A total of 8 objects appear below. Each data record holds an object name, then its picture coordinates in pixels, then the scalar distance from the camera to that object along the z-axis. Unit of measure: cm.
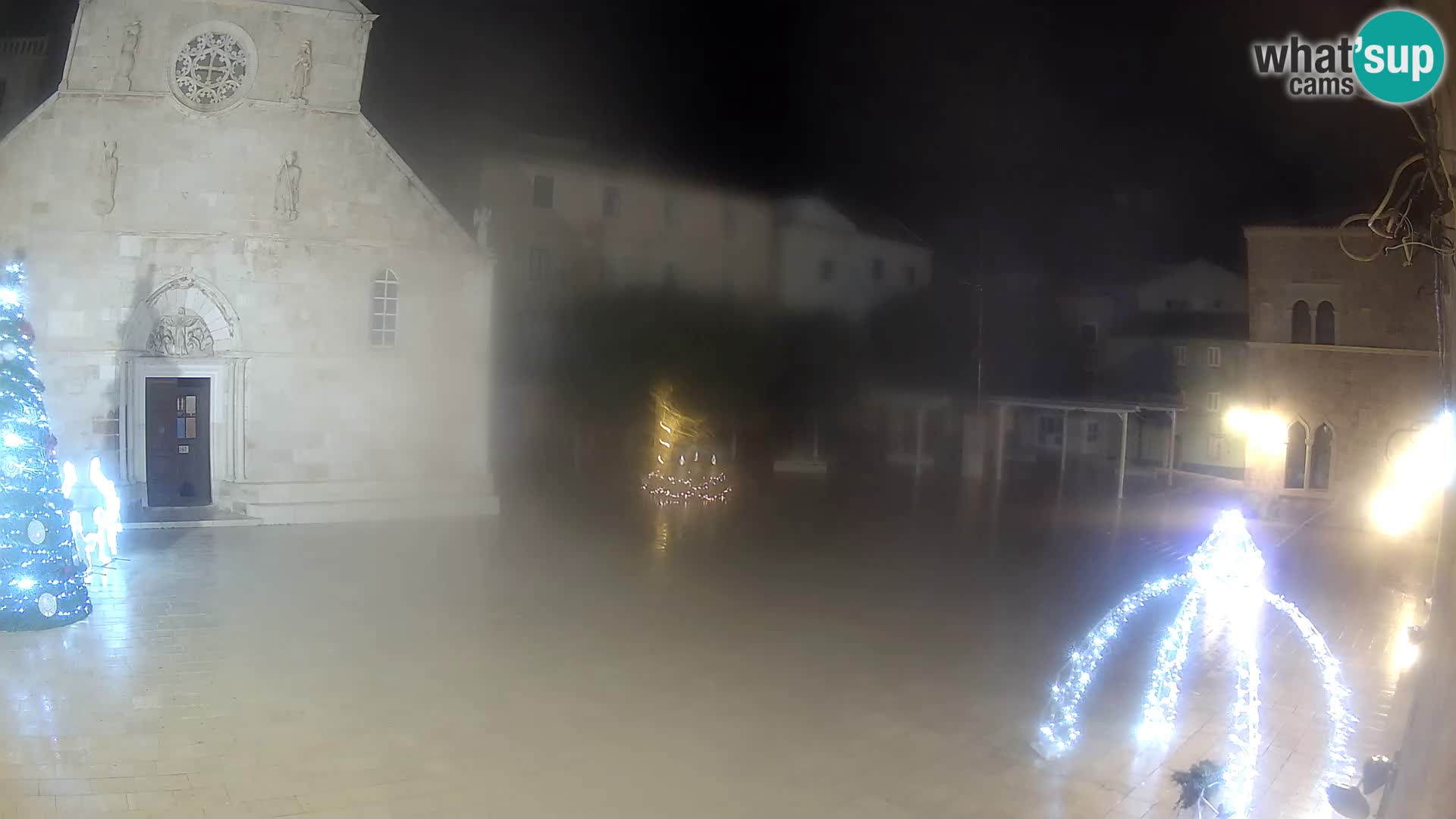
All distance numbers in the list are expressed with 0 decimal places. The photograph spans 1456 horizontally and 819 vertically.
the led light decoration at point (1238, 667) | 725
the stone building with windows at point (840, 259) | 2439
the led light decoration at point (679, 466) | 2091
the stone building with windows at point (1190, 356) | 2502
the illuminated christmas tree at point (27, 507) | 947
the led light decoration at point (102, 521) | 1241
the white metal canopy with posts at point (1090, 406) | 2327
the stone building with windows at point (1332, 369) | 1912
